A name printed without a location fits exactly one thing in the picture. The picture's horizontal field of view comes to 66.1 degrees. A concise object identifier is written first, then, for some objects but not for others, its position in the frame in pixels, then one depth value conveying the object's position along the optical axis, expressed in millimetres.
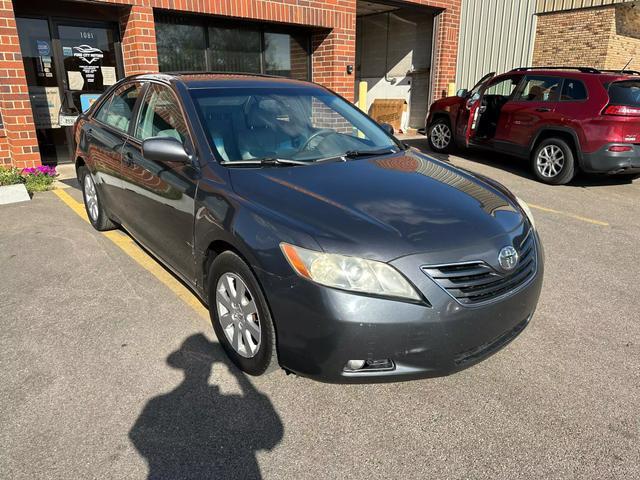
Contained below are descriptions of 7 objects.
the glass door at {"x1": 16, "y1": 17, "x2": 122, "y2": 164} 7898
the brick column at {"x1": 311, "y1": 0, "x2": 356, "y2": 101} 10602
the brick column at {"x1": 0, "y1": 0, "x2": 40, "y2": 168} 6977
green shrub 6854
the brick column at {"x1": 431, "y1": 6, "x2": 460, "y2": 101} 13207
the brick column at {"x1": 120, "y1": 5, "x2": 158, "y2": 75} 7934
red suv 7105
